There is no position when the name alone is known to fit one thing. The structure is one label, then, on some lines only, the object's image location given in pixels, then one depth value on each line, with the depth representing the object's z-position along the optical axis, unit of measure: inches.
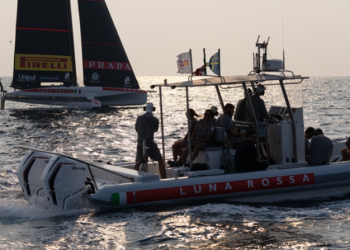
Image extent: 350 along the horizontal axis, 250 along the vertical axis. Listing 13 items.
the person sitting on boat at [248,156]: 706.8
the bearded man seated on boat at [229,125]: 729.6
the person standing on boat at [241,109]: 762.2
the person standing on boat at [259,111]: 738.8
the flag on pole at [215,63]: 698.8
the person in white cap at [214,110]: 731.7
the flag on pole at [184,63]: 700.0
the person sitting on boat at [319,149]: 747.4
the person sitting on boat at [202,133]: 724.0
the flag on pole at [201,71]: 707.4
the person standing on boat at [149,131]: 724.7
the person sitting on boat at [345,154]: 803.6
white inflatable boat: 656.4
